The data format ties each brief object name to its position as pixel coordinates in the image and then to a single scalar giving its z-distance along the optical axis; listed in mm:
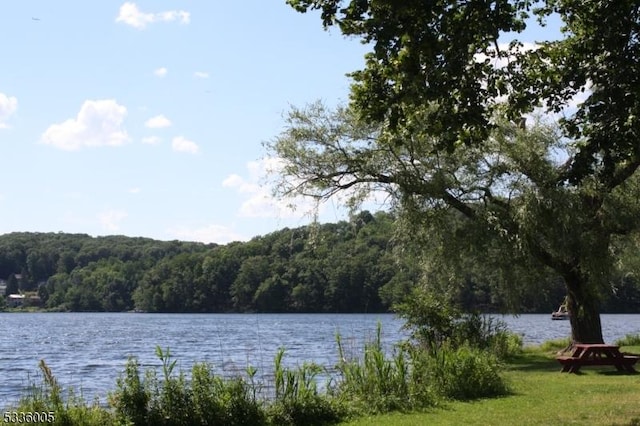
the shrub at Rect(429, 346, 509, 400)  13969
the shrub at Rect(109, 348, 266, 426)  10648
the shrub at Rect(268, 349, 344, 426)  11625
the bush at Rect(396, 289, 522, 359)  19234
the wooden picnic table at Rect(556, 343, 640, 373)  17953
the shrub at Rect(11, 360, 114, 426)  10039
